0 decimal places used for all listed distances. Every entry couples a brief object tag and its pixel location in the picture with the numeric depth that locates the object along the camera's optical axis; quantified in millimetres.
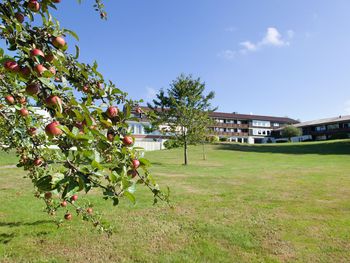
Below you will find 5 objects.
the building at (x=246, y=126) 78750
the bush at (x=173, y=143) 29344
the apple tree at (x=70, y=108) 1558
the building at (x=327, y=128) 65812
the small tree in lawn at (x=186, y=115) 28953
